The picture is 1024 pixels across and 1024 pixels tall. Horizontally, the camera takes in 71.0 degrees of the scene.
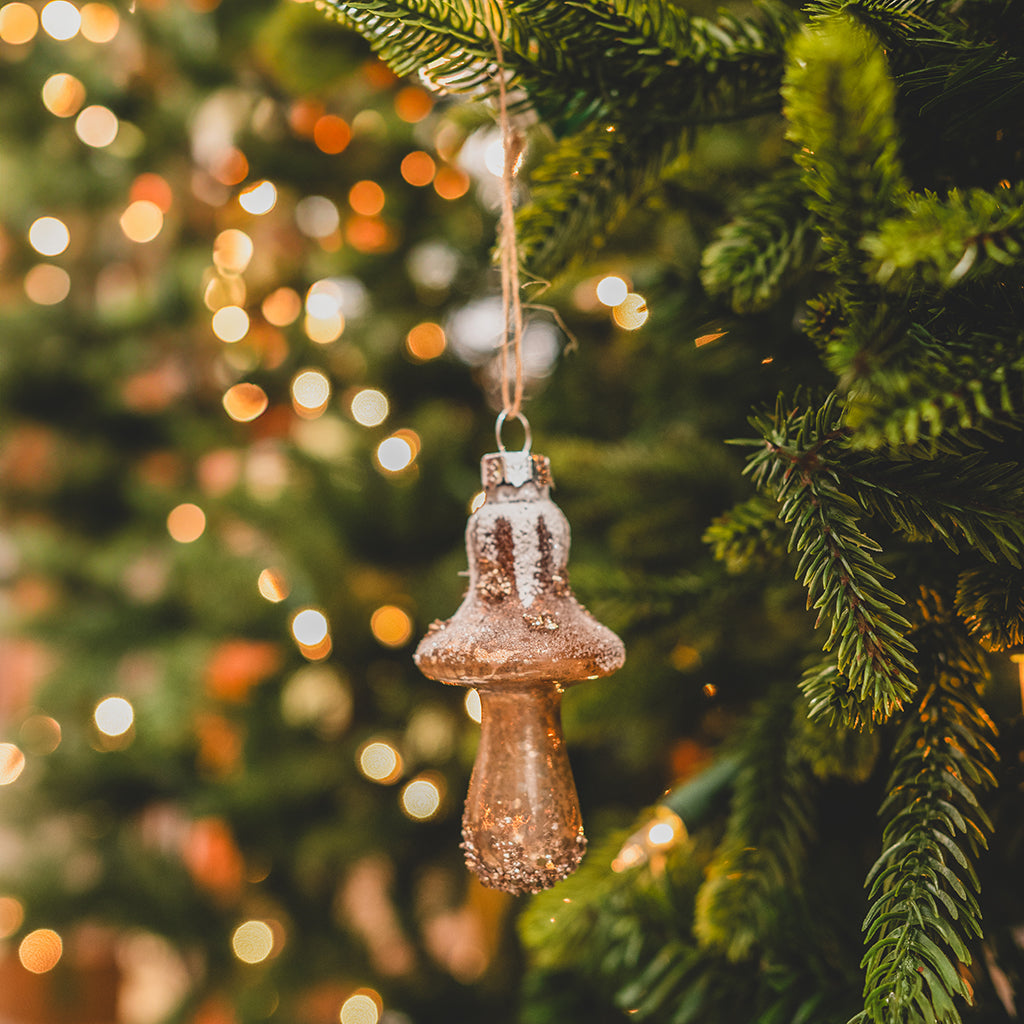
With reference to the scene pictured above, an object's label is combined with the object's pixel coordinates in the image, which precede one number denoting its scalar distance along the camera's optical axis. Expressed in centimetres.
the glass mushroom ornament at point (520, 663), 33
